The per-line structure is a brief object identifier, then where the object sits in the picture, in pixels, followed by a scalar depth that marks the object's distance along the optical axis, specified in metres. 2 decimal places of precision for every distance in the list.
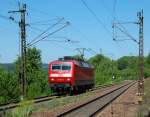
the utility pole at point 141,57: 35.69
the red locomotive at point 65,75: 44.56
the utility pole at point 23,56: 36.06
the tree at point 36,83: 45.59
